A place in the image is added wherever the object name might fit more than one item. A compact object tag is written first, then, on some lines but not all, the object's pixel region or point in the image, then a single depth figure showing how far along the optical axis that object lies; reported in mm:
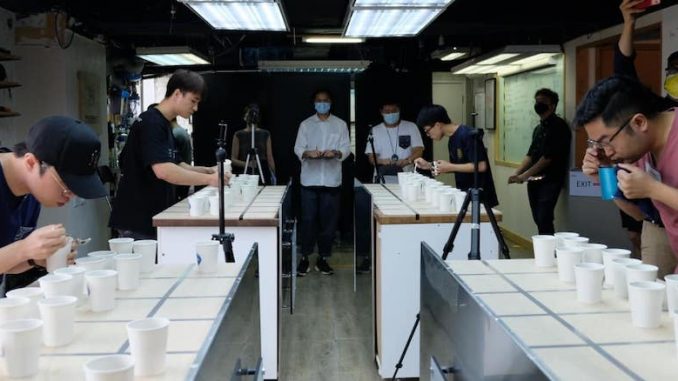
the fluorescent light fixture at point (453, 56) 7497
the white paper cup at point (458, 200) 3434
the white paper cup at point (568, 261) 1895
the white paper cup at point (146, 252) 2076
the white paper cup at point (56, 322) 1402
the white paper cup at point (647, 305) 1483
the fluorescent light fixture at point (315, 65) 7418
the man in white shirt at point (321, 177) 5914
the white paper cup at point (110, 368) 1113
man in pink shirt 1870
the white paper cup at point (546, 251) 2098
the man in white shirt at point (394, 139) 6004
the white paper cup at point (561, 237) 2107
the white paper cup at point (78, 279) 1655
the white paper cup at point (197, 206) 3414
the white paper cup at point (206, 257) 2102
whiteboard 6598
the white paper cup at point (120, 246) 2090
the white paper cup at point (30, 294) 1576
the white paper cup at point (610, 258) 1794
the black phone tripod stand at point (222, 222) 2602
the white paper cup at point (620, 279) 1725
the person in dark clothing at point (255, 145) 6730
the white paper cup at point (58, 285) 1596
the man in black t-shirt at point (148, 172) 3355
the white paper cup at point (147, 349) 1250
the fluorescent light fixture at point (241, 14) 3945
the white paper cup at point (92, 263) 1833
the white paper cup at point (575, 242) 2049
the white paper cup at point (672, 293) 1496
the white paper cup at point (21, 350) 1220
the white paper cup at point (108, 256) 1901
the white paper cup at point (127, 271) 1870
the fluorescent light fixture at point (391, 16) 3920
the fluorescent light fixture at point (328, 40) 7207
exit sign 5266
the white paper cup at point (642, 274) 1645
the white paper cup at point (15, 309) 1420
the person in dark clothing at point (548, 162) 5871
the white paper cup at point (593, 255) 1919
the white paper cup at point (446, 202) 3430
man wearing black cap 1781
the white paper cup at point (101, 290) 1659
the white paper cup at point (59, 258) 1868
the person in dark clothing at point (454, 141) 4379
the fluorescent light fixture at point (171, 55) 6535
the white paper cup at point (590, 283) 1681
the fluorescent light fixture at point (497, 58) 6143
